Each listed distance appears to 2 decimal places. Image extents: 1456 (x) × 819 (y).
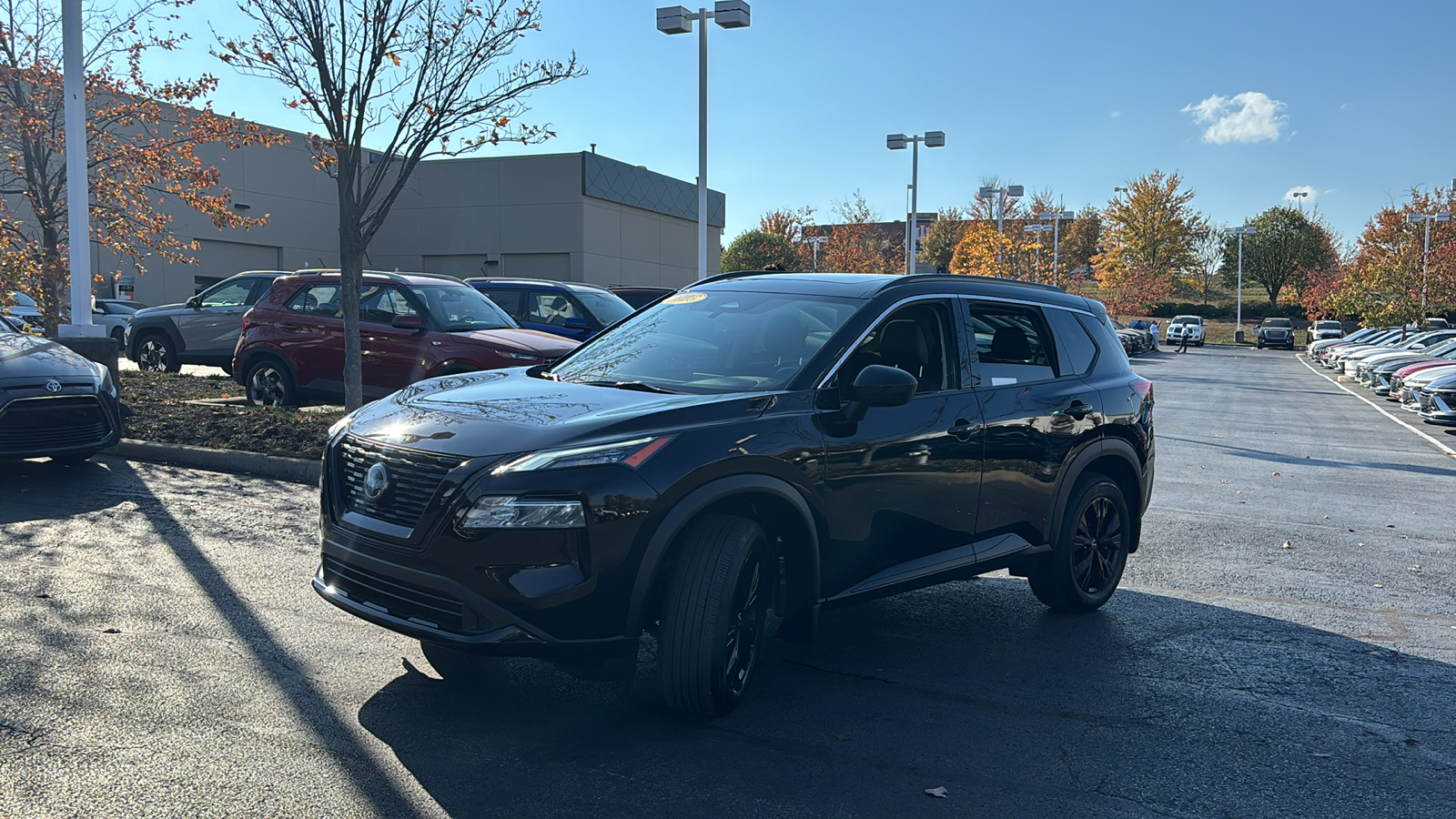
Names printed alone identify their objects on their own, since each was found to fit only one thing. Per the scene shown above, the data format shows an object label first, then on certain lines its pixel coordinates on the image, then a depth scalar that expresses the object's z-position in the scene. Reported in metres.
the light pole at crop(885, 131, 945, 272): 30.50
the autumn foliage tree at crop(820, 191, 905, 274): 61.56
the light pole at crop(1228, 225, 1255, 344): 63.57
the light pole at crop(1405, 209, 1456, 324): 46.09
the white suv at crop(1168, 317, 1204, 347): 59.59
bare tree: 10.99
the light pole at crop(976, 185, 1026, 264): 35.07
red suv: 11.77
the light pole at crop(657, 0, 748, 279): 17.84
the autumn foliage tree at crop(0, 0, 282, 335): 14.61
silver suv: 17.42
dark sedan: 8.48
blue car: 15.78
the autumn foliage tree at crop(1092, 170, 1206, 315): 74.50
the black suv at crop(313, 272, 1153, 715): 3.75
